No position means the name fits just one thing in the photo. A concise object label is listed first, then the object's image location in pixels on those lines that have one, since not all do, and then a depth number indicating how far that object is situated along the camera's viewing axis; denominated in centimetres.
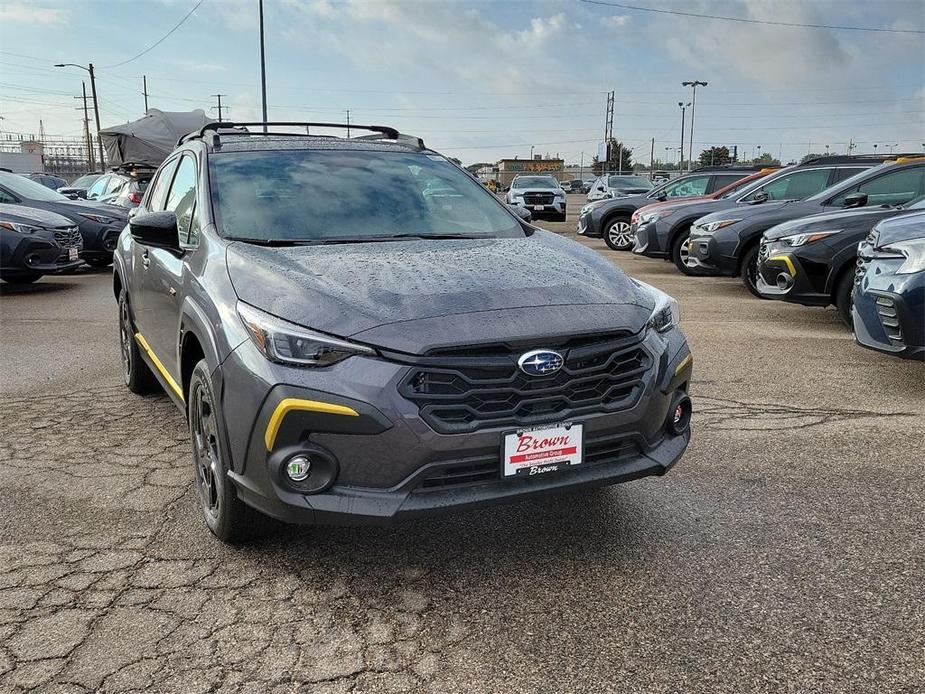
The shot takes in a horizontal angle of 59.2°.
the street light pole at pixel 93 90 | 5088
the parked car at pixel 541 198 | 2541
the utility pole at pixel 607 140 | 7200
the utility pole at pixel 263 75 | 2961
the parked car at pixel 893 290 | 490
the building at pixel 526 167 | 9681
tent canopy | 2514
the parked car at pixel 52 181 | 3253
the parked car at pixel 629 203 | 1602
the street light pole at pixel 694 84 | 6047
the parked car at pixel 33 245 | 1027
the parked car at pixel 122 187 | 1477
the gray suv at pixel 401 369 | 261
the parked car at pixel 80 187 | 2158
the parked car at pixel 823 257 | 743
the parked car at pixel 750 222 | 884
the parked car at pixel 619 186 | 2357
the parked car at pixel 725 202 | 1115
